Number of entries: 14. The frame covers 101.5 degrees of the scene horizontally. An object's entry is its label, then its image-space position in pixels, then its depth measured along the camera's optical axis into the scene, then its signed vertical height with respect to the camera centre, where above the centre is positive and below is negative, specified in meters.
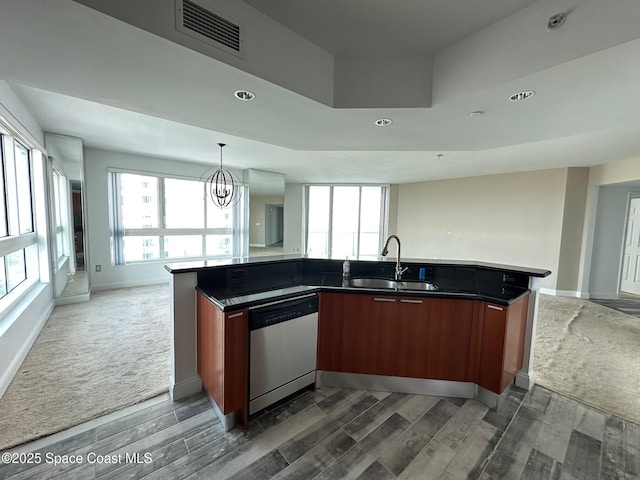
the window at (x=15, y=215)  2.61 -0.04
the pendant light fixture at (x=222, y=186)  5.98 +0.73
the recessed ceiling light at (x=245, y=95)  1.73 +0.83
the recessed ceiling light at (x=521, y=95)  1.62 +0.82
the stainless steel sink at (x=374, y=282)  2.60 -0.62
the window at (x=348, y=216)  8.12 +0.13
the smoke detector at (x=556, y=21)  1.28 +1.01
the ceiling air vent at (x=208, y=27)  1.27 +0.97
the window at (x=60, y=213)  4.13 -0.01
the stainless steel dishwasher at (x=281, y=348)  1.80 -0.96
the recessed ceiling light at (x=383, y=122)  2.16 +0.84
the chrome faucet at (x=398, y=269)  2.50 -0.46
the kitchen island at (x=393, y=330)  2.00 -0.88
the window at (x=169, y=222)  5.10 -0.13
